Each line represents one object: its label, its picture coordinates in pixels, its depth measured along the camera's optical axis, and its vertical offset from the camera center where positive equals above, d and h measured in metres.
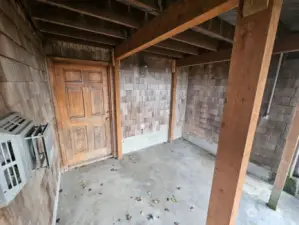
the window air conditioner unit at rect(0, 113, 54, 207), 0.57 -0.36
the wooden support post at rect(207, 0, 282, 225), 0.66 -0.09
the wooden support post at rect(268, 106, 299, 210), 1.67 -0.96
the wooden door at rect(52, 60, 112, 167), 2.38 -0.55
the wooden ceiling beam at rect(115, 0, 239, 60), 0.87 +0.51
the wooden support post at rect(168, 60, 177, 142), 3.50 -0.50
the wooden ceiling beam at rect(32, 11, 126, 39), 1.42 +0.66
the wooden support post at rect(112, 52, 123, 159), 2.64 -0.57
